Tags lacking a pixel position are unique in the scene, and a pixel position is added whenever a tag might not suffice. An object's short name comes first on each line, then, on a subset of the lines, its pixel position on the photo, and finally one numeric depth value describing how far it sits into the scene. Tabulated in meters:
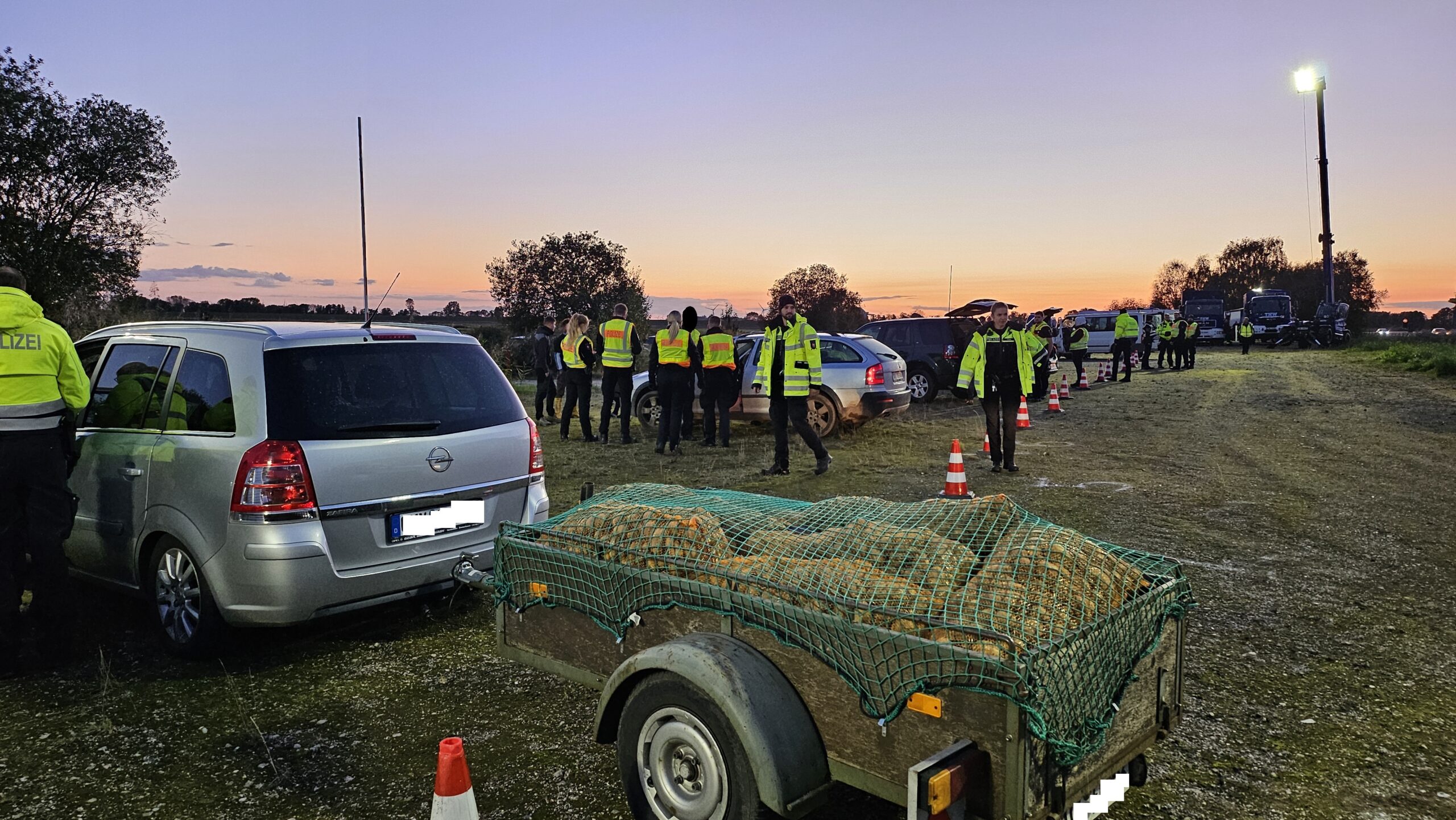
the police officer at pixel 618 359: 11.24
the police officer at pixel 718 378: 10.66
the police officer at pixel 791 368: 8.66
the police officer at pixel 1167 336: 25.31
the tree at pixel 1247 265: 100.81
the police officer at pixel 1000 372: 8.80
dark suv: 16.17
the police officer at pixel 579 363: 11.57
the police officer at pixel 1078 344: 20.52
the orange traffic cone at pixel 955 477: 6.52
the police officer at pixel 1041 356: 15.05
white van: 32.38
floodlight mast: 37.72
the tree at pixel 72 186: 28.39
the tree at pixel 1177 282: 106.12
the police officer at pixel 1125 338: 21.11
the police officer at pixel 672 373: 10.66
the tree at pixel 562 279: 40.50
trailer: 2.04
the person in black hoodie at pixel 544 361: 13.32
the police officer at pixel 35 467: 4.18
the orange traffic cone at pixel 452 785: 2.14
